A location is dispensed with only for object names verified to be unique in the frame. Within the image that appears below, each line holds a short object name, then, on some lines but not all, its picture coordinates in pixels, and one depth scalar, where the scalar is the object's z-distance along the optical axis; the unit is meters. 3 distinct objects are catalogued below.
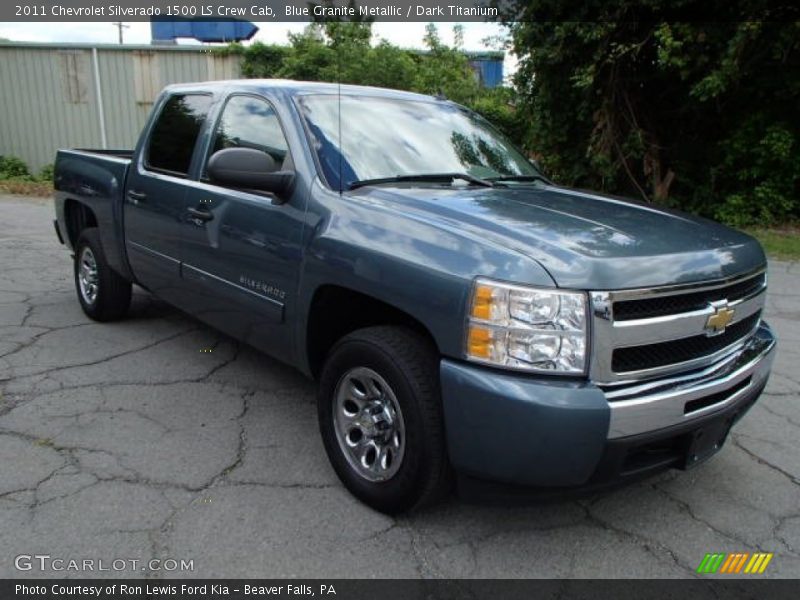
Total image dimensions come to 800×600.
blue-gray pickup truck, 2.30
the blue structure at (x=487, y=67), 14.62
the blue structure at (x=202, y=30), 18.55
